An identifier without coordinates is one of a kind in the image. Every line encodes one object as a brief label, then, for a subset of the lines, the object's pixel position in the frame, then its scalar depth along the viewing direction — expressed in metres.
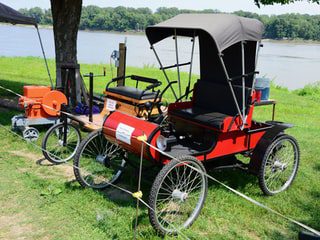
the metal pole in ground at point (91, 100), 5.78
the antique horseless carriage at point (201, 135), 3.87
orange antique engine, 6.09
